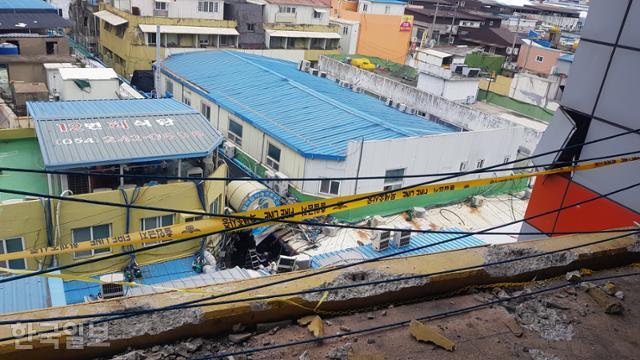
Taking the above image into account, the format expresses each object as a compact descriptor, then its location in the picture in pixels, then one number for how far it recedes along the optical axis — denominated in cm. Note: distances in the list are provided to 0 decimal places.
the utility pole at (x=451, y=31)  6162
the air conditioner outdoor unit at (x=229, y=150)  2405
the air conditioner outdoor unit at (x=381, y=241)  1563
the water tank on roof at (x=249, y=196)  1945
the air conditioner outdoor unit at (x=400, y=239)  1606
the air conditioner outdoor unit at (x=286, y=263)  1470
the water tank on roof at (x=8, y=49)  2658
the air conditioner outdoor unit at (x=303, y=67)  3528
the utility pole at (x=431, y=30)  6038
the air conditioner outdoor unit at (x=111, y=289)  1247
